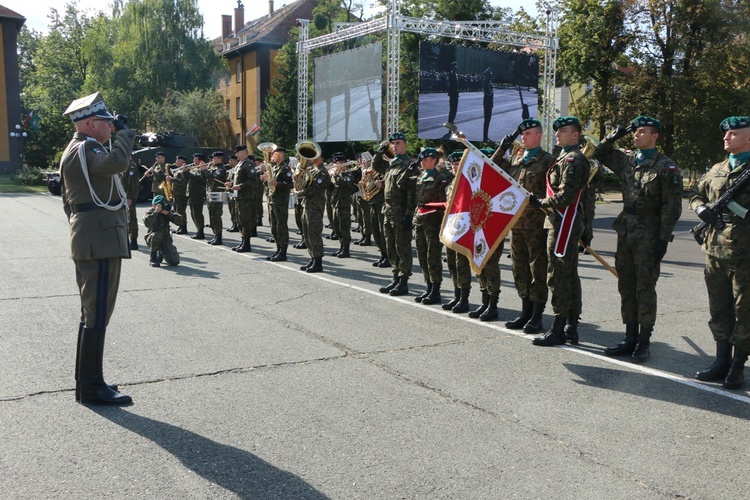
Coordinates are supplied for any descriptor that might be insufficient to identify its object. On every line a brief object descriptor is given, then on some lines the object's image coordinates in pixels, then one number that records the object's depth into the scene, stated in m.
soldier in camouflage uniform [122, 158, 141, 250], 13.48
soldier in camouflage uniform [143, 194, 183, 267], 11.24
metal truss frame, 20.62
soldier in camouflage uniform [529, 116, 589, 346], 6.17
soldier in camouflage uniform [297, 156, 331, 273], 10.90
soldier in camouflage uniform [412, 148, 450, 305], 8.33
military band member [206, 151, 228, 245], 15.64
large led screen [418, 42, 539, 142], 23.39
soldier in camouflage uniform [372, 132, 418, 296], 8.92
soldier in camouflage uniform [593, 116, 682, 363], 5.74
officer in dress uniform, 4.71
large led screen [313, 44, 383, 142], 23.69
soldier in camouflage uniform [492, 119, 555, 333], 6.82
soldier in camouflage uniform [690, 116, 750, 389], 5.15
